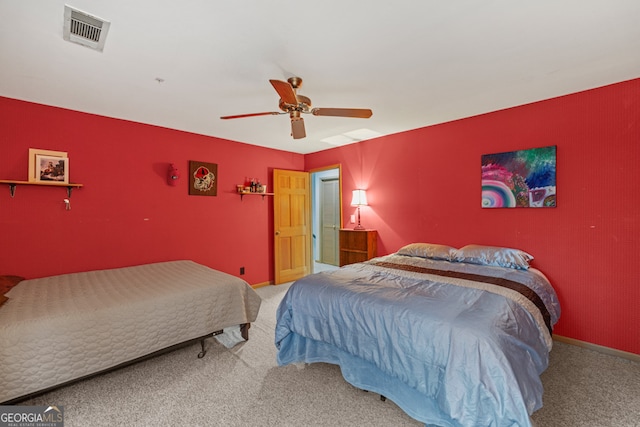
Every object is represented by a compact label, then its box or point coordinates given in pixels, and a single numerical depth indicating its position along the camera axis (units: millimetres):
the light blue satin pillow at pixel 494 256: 2773
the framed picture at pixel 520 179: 2889
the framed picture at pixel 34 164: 2830
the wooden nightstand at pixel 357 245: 4281
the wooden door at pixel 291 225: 4957
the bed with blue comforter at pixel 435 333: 1431
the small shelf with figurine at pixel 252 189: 4496
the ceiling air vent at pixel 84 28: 1645
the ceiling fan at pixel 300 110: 2254
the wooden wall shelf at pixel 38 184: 2679
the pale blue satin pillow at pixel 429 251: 3199
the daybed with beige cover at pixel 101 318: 1764
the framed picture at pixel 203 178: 3994
